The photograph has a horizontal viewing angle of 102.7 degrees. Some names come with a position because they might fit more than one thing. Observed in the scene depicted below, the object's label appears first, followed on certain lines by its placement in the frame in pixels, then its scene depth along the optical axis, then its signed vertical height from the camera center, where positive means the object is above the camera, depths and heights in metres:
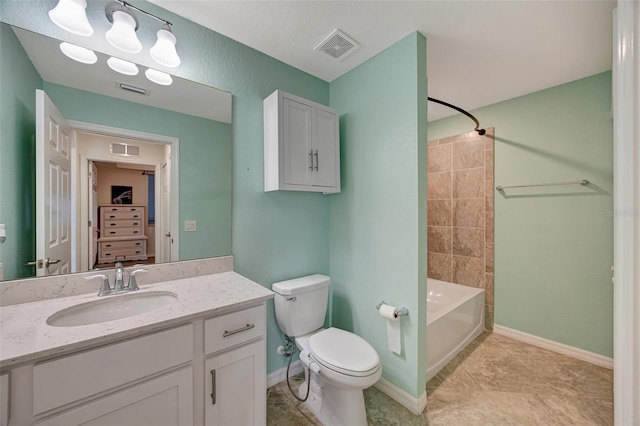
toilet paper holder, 1.66 -0.65
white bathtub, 1.98 -0.95
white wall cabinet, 1.72 +0.48
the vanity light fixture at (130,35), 1.24 +0.91
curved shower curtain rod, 2.55 +0.84
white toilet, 1.38 -0.82
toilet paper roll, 1.66 -0.77
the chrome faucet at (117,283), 1.22 -0.35
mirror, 1.11 +0.33
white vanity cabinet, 0.76 -0.60
